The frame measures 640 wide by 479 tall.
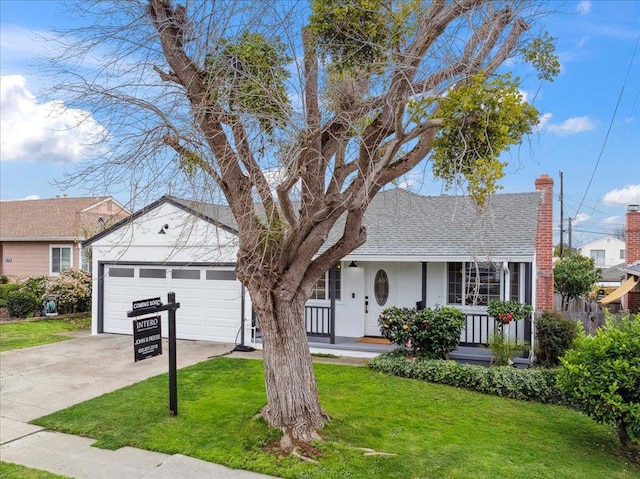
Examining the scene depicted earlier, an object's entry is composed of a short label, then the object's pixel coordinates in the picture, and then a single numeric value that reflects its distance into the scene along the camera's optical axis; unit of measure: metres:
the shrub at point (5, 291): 17.91
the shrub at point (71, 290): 16.67
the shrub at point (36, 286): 16.83
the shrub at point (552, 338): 9.15
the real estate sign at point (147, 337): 6.68
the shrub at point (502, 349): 9.13
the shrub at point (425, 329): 9.29
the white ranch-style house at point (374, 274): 10.74
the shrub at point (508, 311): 9.29
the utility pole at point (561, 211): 31.42
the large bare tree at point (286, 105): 5.07
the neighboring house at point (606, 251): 54.12
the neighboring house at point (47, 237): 20.88
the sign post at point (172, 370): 6.63
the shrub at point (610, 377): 5.54
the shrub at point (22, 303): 16.33
